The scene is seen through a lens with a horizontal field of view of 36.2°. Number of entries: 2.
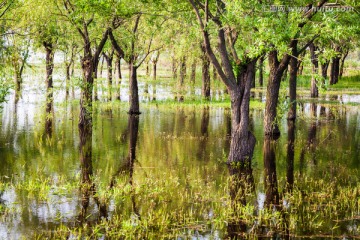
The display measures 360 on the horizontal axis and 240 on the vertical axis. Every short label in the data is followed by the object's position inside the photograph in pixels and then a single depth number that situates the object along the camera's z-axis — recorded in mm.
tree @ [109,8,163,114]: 34250
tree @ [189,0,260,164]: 19902
